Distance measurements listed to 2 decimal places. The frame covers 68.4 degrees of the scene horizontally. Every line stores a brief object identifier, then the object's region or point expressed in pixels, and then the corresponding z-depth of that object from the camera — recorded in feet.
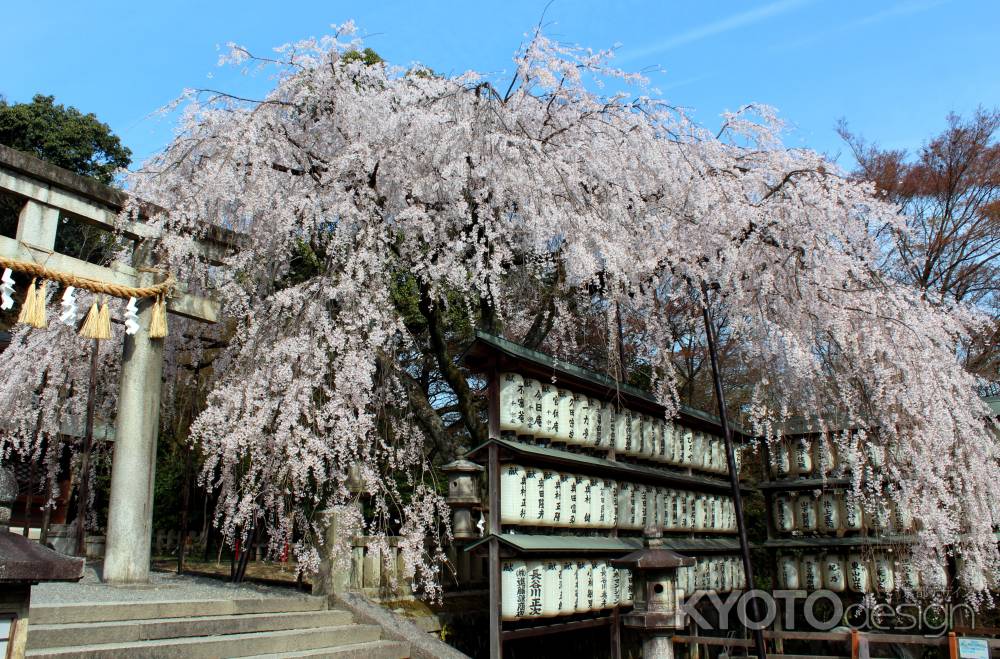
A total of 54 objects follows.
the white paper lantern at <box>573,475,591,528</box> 29.44
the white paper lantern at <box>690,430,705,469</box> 39.63
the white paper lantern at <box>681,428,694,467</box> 38.40
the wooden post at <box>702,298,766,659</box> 25.11
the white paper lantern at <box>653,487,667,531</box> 34.84
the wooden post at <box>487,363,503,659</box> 25.26
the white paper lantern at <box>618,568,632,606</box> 31.14
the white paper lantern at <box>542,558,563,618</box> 26.94
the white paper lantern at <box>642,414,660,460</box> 34.81
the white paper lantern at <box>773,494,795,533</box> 40.34
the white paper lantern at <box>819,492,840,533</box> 38.70
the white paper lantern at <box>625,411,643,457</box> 33.86
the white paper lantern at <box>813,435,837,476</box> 38.73
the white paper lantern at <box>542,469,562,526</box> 27.78
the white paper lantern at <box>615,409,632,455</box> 32.91
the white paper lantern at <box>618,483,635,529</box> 32.12
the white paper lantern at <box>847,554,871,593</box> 37.14
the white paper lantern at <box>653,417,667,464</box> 35.65
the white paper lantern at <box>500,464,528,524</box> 26.30
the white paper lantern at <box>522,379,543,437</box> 28.02
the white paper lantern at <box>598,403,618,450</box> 31.83
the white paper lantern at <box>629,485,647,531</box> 33.01
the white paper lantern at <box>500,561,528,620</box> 25.49
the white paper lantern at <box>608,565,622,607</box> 30.35
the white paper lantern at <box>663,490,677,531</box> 35.56
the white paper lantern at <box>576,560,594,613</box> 28.58
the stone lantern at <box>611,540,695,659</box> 27.25
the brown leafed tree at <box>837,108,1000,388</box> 57.93
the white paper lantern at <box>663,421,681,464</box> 36.45
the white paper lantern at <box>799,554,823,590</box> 38.43
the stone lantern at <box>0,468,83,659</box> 11.71
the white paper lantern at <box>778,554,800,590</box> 39.27
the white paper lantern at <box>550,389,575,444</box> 29.27
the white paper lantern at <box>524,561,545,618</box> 26.32
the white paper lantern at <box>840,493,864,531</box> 37.88
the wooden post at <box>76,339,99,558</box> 36.42
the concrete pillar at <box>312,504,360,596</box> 29.25
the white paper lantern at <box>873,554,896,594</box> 36.19
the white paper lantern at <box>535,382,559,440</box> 28.73
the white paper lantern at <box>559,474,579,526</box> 28.68
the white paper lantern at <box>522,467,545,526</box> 27.09
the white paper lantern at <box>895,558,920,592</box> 34.22
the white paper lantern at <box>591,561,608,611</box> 29.45
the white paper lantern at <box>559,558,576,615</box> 27.68
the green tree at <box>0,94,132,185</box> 80.74
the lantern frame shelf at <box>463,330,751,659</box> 25.75
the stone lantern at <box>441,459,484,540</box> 28.14
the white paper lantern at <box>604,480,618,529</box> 31.17
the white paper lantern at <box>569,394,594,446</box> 30.32
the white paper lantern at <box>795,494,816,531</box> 39.52
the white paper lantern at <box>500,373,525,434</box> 27.14
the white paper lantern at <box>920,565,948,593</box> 32.91
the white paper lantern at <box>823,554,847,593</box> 37.82
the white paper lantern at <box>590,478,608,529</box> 30.30
